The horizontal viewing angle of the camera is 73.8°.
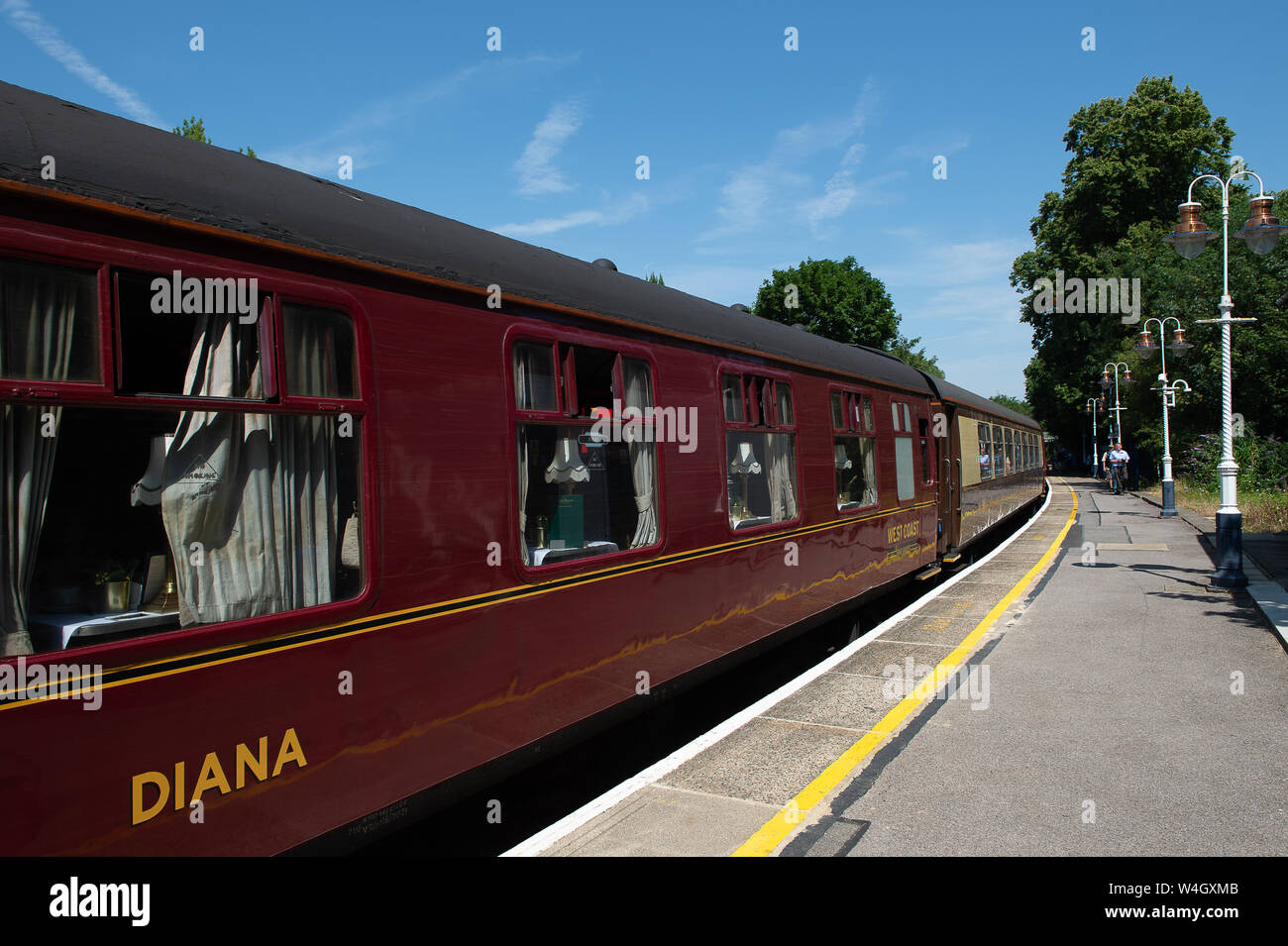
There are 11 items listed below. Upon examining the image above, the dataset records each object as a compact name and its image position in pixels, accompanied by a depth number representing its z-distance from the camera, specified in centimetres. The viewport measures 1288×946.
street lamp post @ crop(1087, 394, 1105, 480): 4884
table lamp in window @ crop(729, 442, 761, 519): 621
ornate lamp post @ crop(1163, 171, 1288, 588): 1006
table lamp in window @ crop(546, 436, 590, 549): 435
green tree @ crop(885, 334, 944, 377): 6008
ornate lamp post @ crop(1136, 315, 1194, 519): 1848
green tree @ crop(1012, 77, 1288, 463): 2869
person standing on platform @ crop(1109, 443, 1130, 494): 3503
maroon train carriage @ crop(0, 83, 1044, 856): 244
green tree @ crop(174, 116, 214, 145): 2614
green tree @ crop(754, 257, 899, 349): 5406
